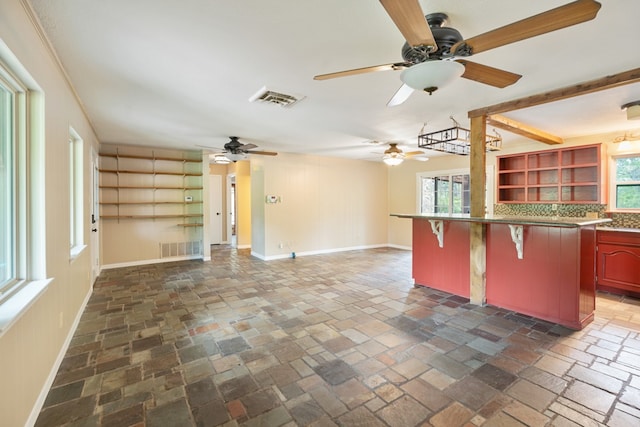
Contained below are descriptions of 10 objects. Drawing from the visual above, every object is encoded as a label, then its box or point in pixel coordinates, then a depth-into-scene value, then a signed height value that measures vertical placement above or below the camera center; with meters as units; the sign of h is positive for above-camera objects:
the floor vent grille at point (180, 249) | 6.54 -0.89
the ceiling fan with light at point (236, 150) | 5.21 +1.06
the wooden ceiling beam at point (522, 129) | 3.90 +1.16
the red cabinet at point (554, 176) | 4.93 +0.60
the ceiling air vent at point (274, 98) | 3.11 +1.23
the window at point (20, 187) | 1.78 +0.15
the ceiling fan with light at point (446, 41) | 1.38 +0.92
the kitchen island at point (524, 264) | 3.08 -0.66
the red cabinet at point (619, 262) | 4.12 -0.76
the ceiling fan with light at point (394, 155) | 5.56 +1.03
